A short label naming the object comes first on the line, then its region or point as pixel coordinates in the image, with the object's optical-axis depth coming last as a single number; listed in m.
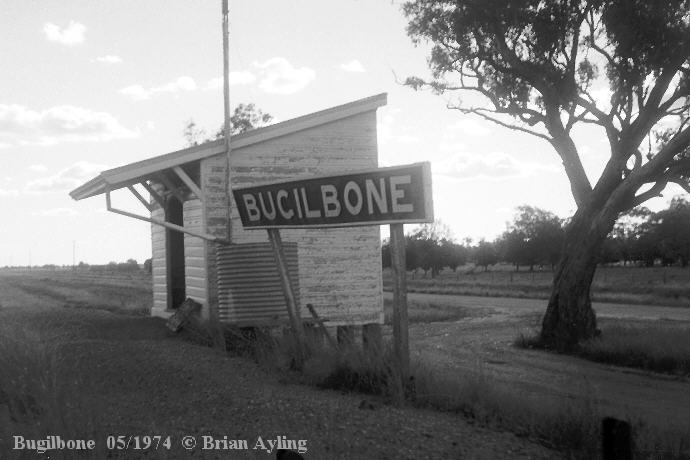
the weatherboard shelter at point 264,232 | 14.06
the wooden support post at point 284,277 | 11.35
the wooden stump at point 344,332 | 14.64
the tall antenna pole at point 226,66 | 15.96
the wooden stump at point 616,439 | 4.68
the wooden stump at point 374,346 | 9.63
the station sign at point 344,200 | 8.96
